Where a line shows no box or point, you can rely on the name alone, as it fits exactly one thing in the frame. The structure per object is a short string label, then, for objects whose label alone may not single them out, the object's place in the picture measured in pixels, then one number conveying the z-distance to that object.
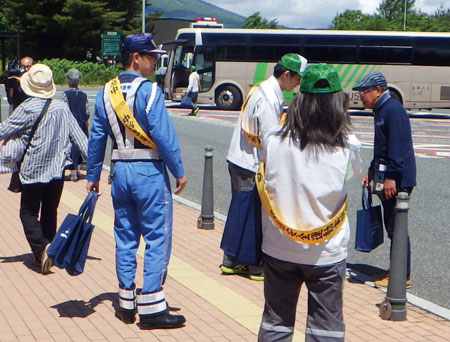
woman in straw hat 6.68
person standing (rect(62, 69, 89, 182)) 11.54
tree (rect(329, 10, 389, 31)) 105.69
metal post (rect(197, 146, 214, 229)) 8.84
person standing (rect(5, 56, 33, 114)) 12.35
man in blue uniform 5.17
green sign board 52.78
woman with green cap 3.62
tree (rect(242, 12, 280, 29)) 139.50
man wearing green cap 6.19
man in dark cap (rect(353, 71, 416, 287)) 6.27
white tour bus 30.83
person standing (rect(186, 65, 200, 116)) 28.44
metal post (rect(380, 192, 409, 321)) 5.68
